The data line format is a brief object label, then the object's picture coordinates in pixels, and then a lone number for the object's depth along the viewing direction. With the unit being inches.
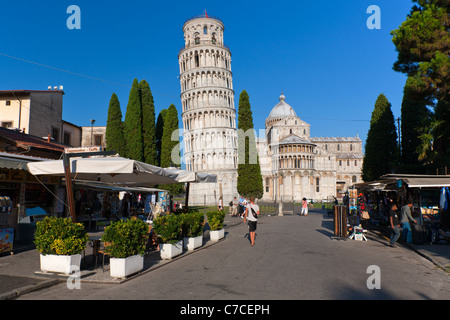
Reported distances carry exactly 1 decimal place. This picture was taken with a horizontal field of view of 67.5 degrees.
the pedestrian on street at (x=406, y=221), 559.1
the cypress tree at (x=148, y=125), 1804.9
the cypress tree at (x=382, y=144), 1740.9
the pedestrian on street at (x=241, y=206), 1312.5
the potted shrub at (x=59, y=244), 333.4
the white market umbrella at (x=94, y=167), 378.3
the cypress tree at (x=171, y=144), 2001.7
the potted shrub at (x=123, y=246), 330.0
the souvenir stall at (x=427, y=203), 554.2
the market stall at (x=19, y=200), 435.4
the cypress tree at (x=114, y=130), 1728.6
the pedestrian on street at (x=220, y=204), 1292.6
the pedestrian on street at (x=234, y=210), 1371.8
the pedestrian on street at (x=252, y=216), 574.2
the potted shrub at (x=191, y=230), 509.1
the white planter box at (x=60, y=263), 334.0
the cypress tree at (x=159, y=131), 2156.4
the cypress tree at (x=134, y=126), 1712.6
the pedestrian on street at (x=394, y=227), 557.6
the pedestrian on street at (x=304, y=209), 1350.1
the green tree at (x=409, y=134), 1435.8
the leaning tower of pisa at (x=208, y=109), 2701.8
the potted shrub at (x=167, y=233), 436.5
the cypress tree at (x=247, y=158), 1773.7
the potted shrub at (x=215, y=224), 632.4
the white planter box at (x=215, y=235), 631.8
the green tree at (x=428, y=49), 640.4
